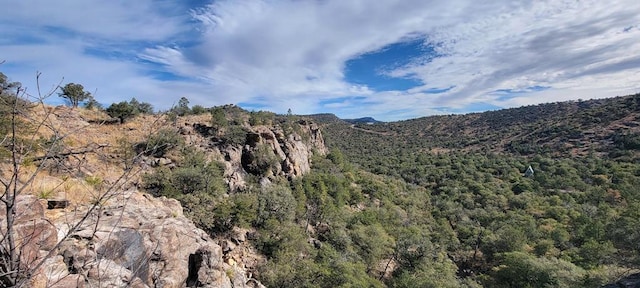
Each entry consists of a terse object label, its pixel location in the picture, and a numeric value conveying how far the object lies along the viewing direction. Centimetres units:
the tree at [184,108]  4289
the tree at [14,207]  287
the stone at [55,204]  961
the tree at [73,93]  3225
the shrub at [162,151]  2542
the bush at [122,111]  3284
